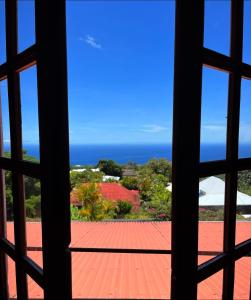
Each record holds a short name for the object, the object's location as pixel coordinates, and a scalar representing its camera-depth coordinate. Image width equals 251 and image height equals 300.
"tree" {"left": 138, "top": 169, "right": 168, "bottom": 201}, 12.10
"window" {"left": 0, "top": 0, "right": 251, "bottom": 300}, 0.61
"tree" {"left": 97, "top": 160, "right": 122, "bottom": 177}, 22.05
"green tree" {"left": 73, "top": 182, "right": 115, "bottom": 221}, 10.00
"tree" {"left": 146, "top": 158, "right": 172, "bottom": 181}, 15.43
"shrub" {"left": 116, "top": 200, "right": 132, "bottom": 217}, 11.71
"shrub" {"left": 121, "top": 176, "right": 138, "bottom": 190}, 16.58
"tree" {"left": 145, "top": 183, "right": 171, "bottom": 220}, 9.43
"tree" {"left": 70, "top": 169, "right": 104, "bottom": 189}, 13.64
